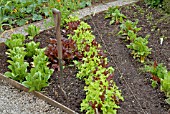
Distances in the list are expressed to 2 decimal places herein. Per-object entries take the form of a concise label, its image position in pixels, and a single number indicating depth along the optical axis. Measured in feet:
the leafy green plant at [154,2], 21.09
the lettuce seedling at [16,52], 14.10
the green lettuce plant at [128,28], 16.75
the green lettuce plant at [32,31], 16.14
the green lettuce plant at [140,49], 14.51
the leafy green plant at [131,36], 15.64
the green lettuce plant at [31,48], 14.57
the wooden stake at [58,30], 11.04
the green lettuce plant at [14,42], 14.82
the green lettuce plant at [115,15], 18.44
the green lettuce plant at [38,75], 12.32
